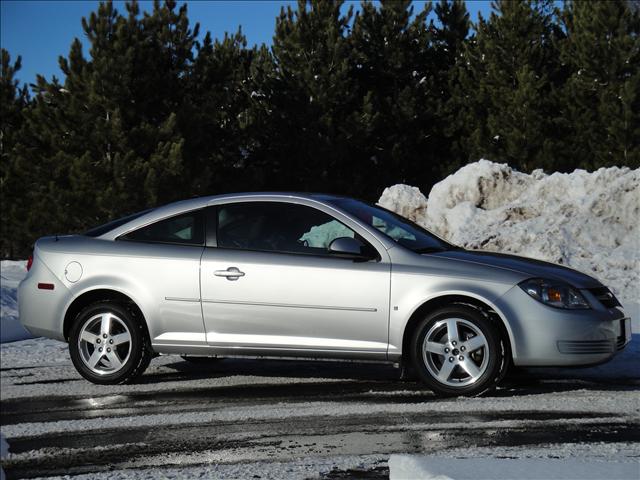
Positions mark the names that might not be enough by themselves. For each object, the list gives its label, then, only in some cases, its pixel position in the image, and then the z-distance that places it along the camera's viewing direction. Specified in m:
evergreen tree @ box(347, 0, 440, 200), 36.50
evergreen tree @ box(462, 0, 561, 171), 32.97
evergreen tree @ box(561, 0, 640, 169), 31.81
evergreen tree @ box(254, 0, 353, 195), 35.12
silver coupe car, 6.37
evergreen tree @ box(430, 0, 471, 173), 36.56
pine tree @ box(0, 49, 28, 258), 34.09
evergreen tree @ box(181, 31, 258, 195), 32.50
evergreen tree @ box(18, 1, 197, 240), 29.78
